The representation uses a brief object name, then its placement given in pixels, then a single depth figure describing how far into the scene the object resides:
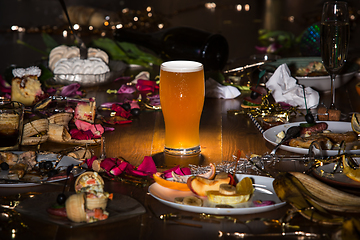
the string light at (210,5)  4.19
